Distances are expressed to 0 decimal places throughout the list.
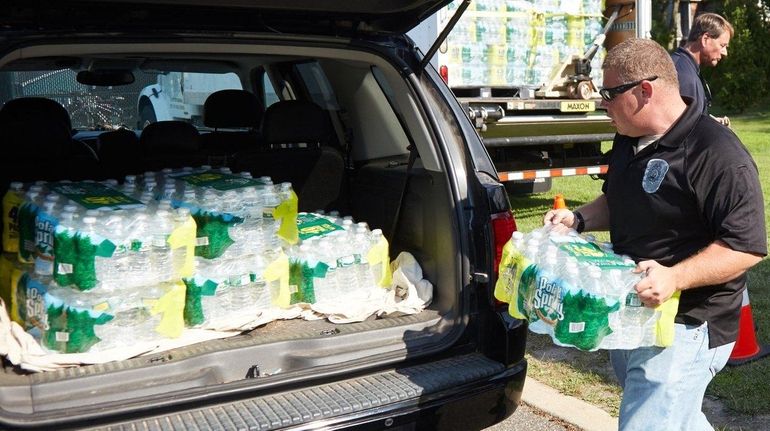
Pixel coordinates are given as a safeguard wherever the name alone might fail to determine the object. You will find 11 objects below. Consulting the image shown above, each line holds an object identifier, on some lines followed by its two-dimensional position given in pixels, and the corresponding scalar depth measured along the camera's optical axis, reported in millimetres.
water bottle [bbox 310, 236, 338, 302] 3684
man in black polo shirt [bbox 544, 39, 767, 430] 2541
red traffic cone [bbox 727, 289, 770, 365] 4441
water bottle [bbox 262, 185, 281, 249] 3641
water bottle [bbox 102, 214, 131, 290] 3047
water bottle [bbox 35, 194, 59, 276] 3125
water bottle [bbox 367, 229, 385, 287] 3799
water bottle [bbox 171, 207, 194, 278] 3244
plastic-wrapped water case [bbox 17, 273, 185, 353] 3012
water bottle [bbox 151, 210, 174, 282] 3166
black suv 2801
